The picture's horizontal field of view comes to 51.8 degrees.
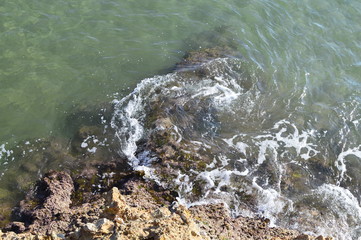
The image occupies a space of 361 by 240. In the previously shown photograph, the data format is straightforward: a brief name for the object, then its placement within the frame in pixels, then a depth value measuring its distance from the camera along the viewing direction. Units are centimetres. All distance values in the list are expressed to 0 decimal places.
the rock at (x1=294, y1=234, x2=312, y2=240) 682
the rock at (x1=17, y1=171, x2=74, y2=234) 748
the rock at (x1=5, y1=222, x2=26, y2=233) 765
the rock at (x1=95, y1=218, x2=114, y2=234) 595
